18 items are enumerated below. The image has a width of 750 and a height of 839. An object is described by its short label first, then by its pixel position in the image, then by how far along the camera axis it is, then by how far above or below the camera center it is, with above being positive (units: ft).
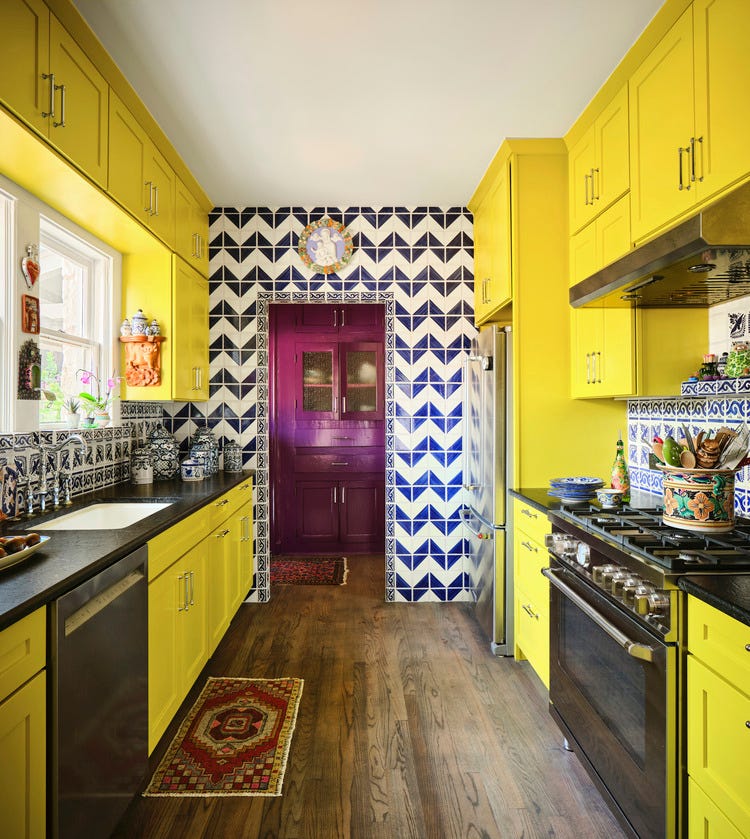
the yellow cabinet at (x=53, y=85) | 5.16 +3.56
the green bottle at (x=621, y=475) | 7.64 -0.72
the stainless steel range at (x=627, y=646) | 4.57 -2.14
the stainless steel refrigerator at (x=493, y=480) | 9.73 -1.03
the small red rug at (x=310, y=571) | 14.38 -4.08
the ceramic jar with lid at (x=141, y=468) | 10.32 -0.85
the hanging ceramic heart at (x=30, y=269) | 7.21 +2.02
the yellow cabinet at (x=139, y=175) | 7.50 +3.76
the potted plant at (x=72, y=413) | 8.70 +0.15
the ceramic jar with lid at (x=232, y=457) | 12.21 -0.76
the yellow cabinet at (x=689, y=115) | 5.28 +3.34
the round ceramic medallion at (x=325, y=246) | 12.37 +3.95
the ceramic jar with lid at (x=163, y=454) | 10.93 -0.62
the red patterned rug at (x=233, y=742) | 6.40 -4.13
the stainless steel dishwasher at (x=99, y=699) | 4.33 -2.47
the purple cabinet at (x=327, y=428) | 17.16 -0.16
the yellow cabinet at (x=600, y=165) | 7.56 +3.87
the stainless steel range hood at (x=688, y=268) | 4.69 +1.60
